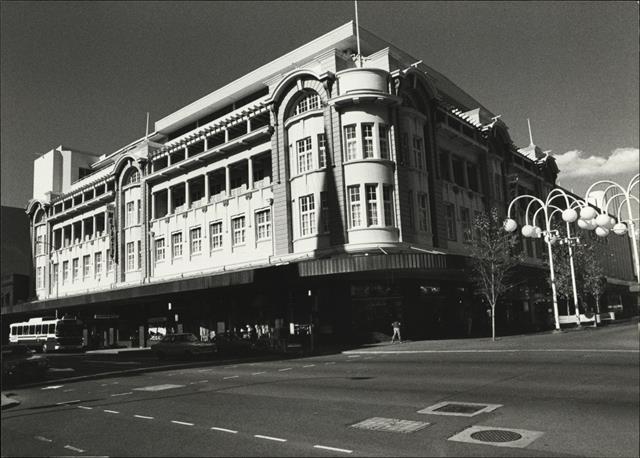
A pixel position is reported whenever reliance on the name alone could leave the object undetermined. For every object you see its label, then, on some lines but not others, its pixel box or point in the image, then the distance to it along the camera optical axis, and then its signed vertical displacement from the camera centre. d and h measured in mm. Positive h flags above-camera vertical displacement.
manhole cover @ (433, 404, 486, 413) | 10109 -2061
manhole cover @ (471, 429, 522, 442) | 7898 -2048
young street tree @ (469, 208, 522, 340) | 33947 +2307
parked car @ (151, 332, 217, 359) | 30312 -1851
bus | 45844 -1124
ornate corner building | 35562 +8144
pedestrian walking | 33281 -1637
